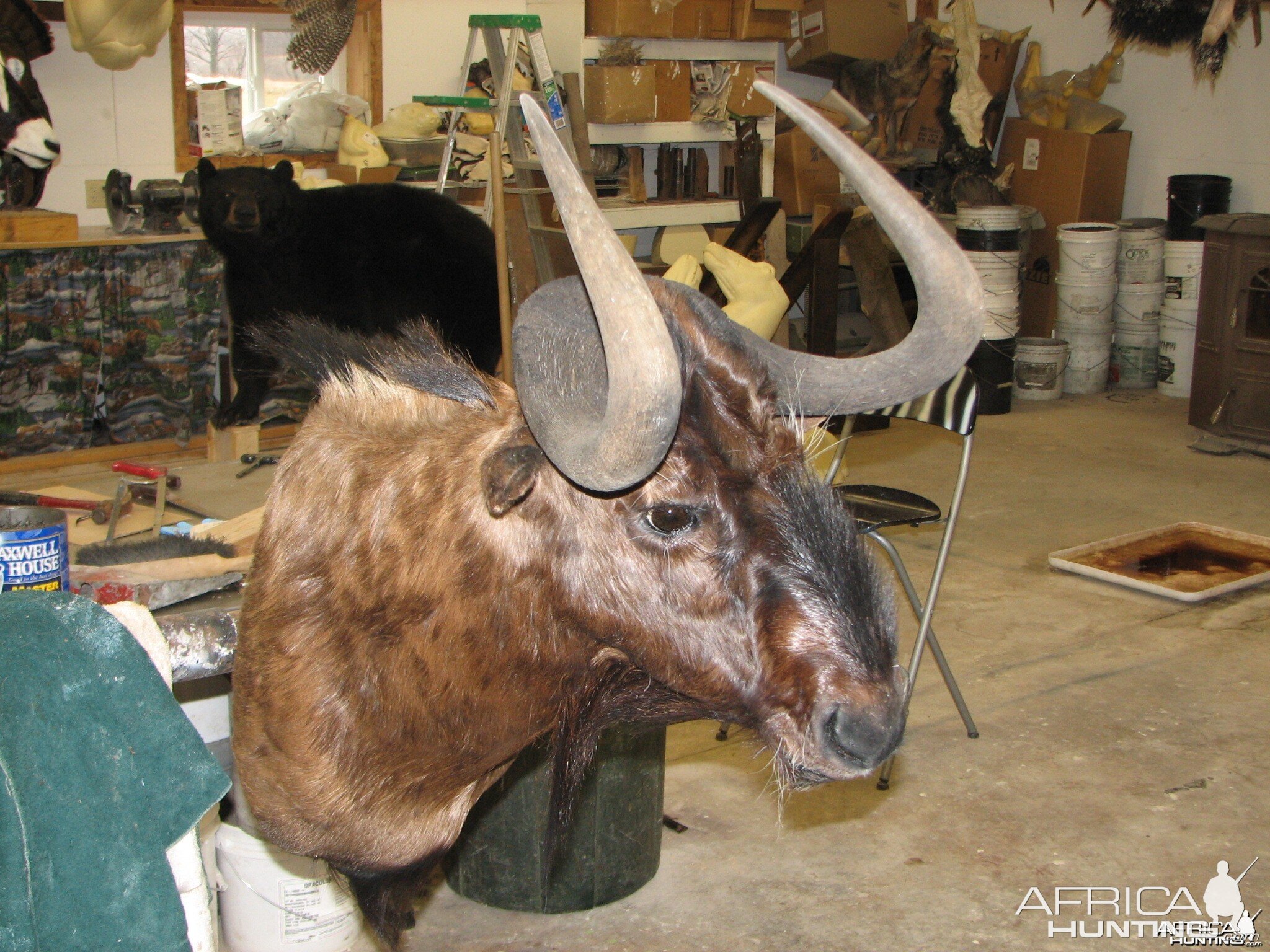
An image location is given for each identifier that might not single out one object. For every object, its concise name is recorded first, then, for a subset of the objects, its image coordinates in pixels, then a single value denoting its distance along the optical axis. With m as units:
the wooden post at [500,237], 3.58
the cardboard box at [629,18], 7.05
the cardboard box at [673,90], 7.38
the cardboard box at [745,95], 7.75
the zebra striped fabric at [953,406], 3.32
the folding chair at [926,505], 3.33
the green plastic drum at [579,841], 2.71
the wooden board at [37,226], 5.66
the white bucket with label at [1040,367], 8.17
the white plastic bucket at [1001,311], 7.88
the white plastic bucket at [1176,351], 8.16
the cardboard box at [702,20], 7.34
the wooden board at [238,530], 2.54
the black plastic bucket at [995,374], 7.73
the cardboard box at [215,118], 6.55
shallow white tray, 4.81
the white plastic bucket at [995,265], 7.86
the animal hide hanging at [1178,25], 6.12
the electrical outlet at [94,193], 6.50
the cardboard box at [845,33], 8.37
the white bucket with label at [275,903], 2.48
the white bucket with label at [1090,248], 8.05
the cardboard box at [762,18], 7.64
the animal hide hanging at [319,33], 5.71
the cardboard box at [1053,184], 8.46
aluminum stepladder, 6.05
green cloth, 1.26
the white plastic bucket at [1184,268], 7.92
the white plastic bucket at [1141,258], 8.10
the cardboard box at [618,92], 7.04
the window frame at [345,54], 6.58
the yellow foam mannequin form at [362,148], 6.77
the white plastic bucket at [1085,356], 8.37
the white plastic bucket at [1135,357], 8.44
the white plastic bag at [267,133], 6.88
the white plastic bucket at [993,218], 7.84
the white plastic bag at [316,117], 6.87
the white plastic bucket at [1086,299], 8.20
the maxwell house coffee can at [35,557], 1.63
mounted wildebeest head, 1.24
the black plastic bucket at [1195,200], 8.01
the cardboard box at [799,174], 8.36
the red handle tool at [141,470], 3.44
